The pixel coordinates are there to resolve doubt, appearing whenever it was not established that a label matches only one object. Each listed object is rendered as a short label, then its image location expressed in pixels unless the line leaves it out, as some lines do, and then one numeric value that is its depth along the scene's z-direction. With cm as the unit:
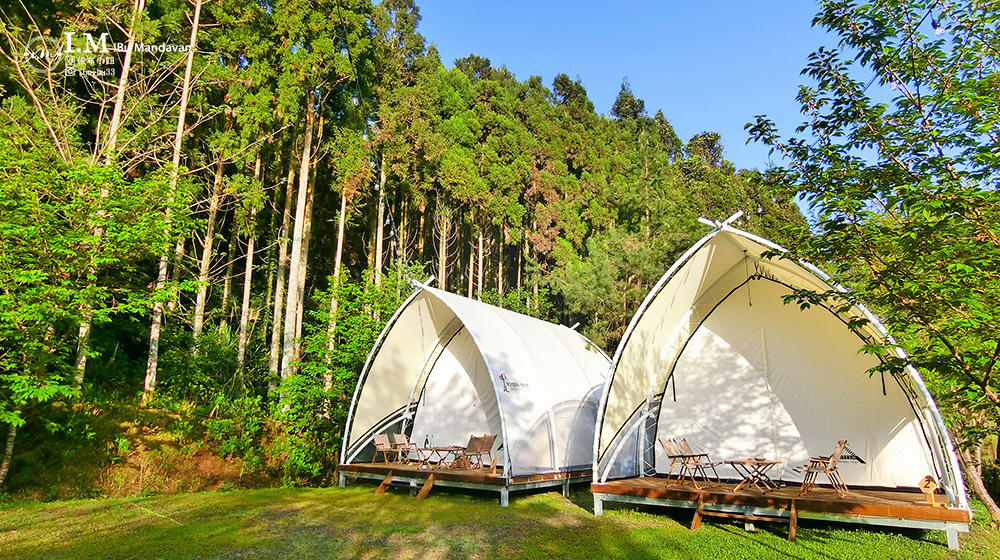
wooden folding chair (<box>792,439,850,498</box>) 732
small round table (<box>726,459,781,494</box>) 741
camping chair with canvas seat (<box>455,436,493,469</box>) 926
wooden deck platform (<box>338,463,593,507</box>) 834
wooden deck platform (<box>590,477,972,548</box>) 623
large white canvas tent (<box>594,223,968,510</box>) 854
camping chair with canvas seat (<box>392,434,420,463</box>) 1032
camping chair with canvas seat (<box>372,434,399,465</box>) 1014
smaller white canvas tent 972
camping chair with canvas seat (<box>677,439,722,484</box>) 787
